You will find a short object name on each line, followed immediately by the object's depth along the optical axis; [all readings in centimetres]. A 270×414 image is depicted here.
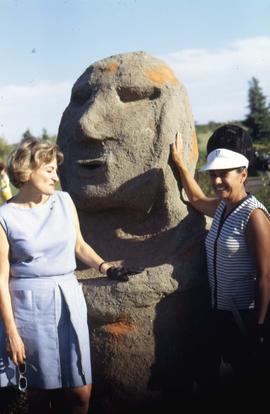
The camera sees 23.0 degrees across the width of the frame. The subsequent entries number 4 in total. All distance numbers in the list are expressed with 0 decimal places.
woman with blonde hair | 284
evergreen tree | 2972
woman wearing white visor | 308
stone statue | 343
